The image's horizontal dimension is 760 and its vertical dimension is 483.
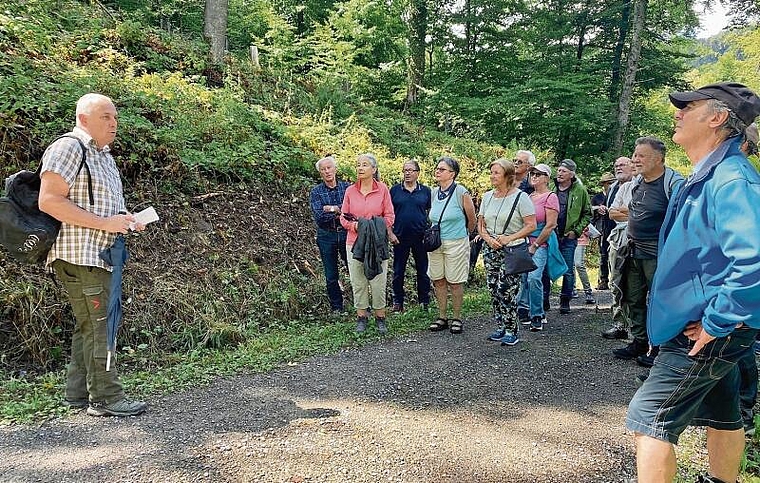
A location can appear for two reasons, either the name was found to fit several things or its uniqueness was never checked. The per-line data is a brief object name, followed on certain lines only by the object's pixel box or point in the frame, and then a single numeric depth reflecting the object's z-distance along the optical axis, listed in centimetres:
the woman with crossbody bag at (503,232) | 561
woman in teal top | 625
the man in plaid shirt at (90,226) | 359
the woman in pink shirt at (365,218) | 633
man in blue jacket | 217
